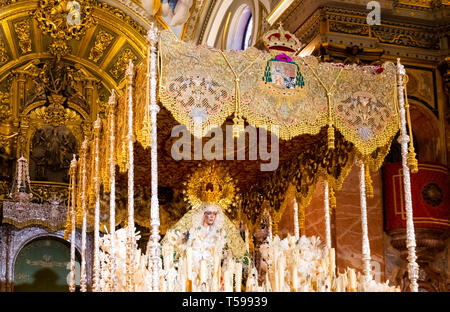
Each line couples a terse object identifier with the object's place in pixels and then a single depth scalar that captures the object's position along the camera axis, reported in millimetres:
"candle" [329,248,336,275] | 8656
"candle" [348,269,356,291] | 8188
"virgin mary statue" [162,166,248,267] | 10102
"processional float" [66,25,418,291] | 7883
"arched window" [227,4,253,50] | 16234
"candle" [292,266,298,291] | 8102
